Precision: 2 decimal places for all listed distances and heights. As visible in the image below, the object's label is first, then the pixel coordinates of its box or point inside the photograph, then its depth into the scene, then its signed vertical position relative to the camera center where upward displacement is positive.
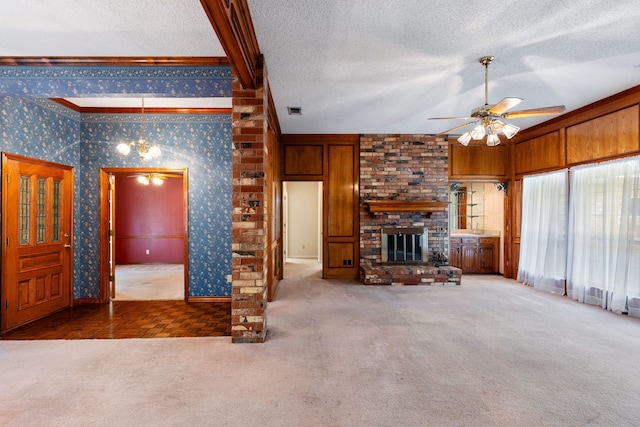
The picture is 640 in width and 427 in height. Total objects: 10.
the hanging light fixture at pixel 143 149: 3.94 +0.79
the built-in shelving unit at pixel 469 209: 6.96 +0.04
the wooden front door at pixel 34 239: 3.38 -0.38
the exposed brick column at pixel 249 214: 2.95 -0.05
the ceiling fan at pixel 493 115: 2.95 +0.97
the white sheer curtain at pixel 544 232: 4.91 -0.36
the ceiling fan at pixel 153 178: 6.37 +0.69
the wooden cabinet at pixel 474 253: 6.37 -0.88
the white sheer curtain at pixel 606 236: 3.84 -0.33
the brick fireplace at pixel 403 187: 5.99 +0.46
